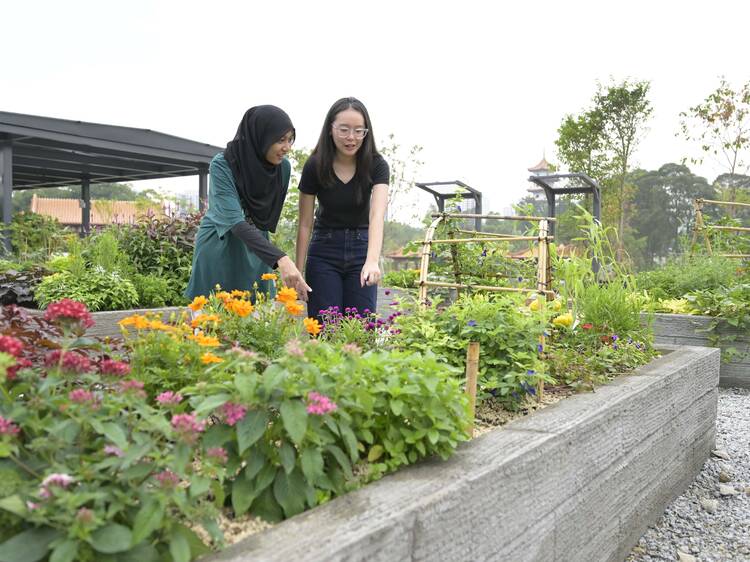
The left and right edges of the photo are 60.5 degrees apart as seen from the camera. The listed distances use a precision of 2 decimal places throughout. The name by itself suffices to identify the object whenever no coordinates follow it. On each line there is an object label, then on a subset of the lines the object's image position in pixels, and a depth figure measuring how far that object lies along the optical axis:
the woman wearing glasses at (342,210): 2.82
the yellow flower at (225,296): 2.02
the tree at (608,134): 14.76
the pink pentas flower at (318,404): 1.31
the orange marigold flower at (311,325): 1.98
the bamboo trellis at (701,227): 6.62
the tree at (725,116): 14.27
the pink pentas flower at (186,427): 1.15
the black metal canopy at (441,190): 9.40
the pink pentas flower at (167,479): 1.09
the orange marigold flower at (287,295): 2.03
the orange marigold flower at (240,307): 1.93
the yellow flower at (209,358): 1.58
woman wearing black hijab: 2.69
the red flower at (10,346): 1.24
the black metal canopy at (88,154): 10.21
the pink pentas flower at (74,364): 1.30
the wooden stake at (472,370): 2.01
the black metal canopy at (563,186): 8.48
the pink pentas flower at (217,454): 1.19
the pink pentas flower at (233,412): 1.31
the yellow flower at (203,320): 1.86
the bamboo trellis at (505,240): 2.92
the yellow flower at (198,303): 2.00
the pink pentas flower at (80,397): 1.18
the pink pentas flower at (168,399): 1.27
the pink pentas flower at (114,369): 1.36
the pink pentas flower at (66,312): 1.33
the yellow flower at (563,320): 3.34
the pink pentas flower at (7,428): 1.10
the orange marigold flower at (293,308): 2.02
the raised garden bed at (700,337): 4.96
